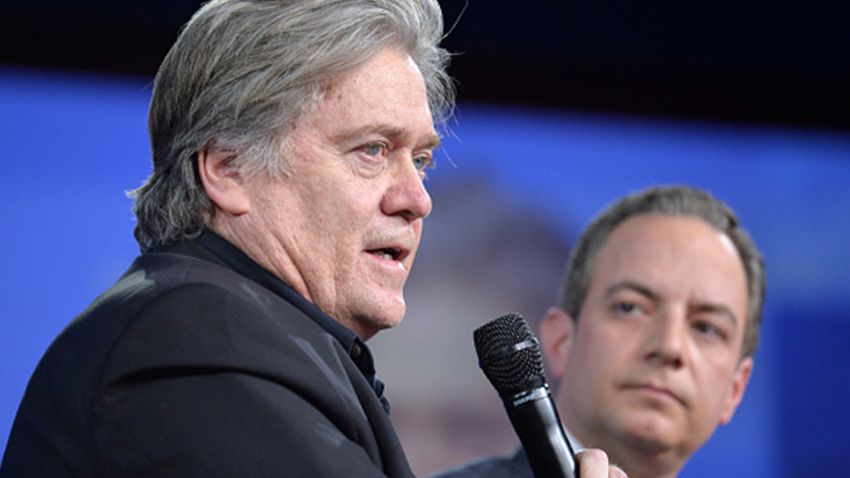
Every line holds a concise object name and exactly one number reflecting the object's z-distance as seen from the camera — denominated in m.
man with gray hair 2.85
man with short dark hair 3.40
